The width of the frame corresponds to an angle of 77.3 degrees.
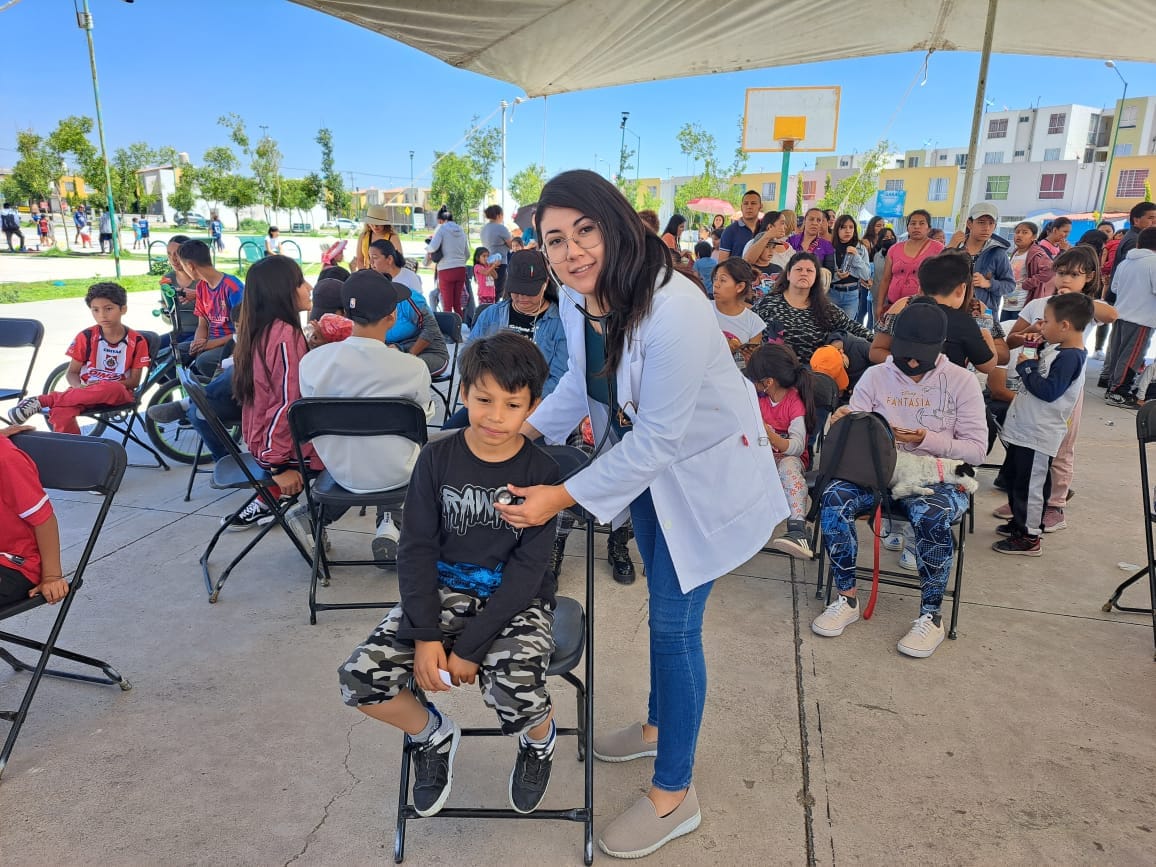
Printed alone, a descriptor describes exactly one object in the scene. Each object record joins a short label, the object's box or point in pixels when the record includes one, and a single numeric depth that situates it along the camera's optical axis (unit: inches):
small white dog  123.3
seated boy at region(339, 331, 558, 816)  72.5
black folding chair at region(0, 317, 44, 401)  193.9
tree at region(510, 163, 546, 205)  2048.5
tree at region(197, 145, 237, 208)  1451.8
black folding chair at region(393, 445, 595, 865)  76.7
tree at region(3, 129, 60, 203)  1207.6
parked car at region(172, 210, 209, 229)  1957.3
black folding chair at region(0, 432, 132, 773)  96.0
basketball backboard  456.1
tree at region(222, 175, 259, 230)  1460.4
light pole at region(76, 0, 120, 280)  595.2
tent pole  197.0
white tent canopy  136.3
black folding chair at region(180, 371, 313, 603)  122.0
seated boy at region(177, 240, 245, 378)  193.3
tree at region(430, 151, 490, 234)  1599.4
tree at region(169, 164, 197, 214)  1683.1
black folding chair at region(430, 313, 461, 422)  236.7
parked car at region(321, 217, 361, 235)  1941.4
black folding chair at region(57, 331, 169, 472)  176.7
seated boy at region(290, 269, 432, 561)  121.7
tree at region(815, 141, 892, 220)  1592.0
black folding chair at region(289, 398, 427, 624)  115.0
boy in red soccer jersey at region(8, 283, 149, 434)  169.5
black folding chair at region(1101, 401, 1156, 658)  120.3
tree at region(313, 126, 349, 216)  1584.6
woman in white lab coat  63.6
